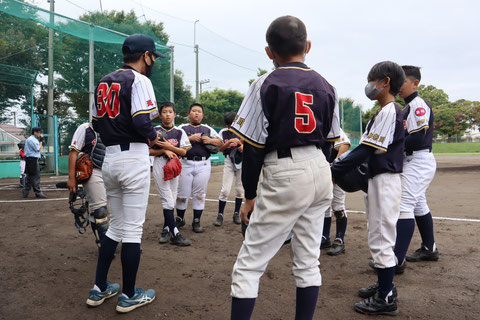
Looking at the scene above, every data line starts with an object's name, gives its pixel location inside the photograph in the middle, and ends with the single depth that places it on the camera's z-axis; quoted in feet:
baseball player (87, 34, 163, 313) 9.11
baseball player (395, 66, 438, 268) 11.47
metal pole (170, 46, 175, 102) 52.80
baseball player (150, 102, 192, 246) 15.89
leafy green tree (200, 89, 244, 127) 177.37
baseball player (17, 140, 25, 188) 35.26
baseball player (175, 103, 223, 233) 17.75
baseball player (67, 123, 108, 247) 12.79
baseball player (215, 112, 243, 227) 20.20
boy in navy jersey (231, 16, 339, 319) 6.66
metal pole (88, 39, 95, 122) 46.70
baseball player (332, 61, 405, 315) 9.01
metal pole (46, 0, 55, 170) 47.66
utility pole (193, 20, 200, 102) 77.83
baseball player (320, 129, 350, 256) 14.46
